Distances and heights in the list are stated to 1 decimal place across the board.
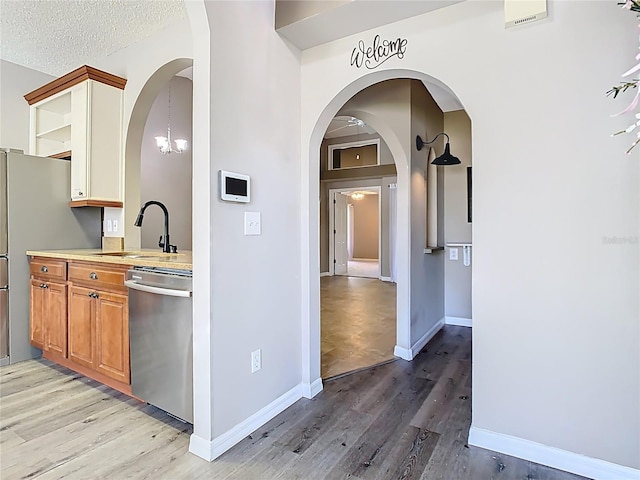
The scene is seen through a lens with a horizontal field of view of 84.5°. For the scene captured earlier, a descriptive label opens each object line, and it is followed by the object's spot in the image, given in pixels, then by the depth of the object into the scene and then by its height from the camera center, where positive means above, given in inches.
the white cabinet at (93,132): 114.3 +36.3
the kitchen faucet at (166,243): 104.7 -0.7
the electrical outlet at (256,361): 78.2 -27.1
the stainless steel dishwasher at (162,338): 72.6 -21.1
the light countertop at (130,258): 76.8 -4.4
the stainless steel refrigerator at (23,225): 112.5 +5.5
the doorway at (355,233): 352.2 +9.1
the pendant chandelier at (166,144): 160.9 +44.8
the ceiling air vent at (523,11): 63.0 +41.3
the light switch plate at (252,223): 76.2 +3.8
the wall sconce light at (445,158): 134.8 +31.6
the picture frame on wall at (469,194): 161.9 +21.0
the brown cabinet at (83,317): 87.2 -21.5
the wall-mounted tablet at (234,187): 69.6 +11.0
